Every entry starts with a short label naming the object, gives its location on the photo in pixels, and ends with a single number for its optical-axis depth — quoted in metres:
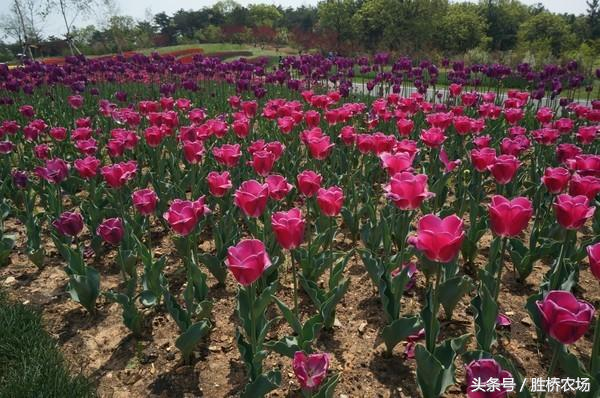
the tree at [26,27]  26.83
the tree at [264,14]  93.70
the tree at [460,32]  49.66
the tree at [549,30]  50.81
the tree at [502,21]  60.20
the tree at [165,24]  88.88
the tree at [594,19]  59.50
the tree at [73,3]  21.59
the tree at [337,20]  51.75
